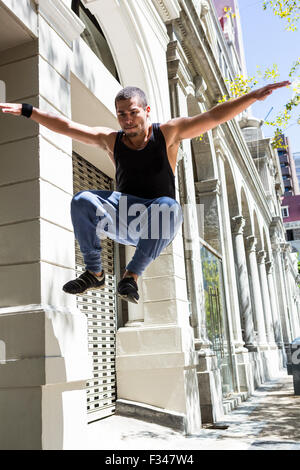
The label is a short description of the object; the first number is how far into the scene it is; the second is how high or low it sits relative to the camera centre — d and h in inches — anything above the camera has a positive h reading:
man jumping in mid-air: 116.0 +37.5
